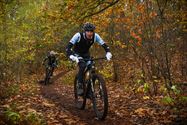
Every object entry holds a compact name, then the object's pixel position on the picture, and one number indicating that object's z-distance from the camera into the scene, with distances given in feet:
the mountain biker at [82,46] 25.11
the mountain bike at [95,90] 22.63
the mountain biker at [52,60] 55.52
